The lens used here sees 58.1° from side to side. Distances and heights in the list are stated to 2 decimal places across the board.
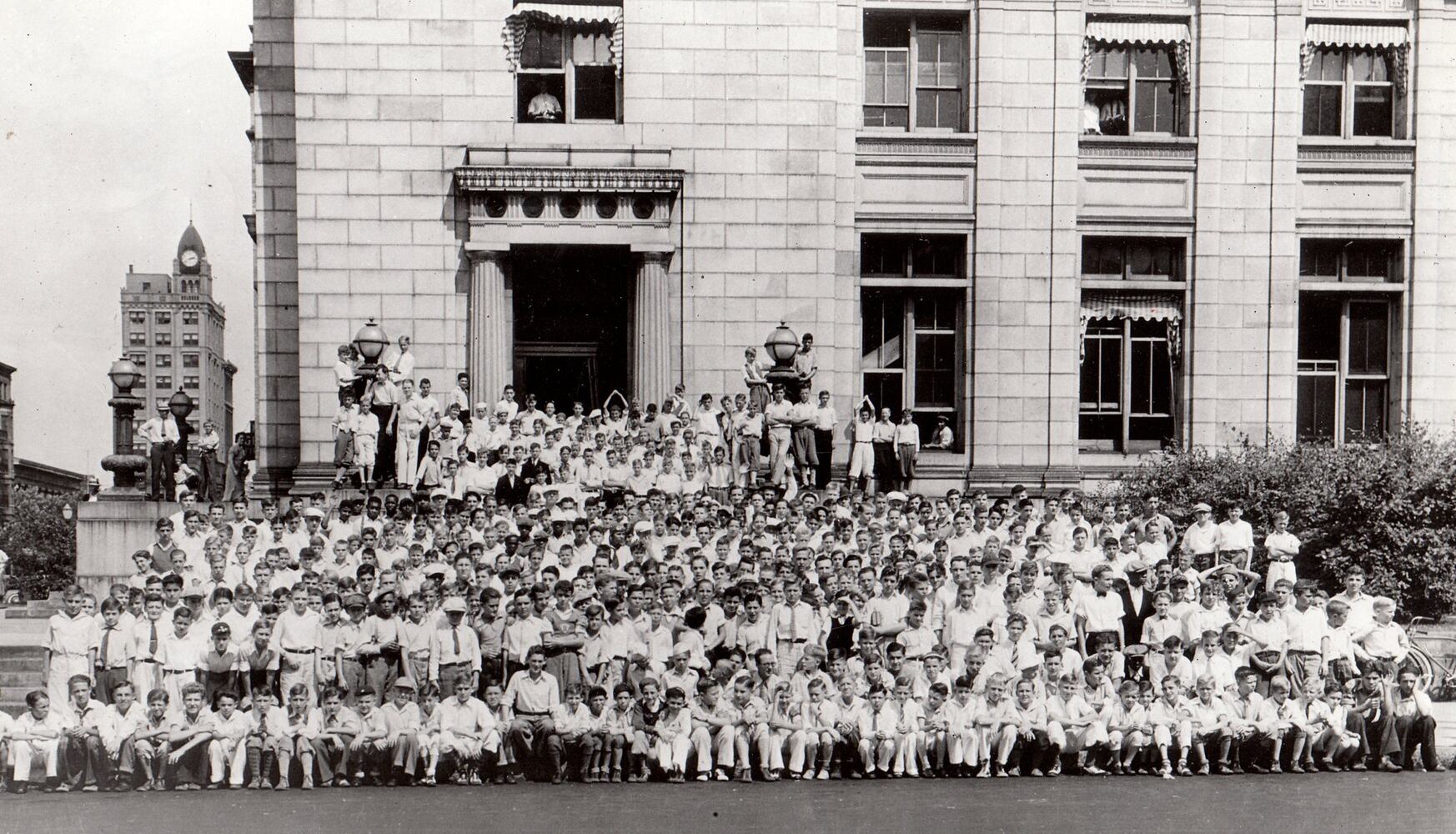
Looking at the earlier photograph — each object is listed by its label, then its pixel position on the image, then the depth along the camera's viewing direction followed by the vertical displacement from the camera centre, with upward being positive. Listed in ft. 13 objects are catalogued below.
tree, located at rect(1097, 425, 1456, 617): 54.34 -4.66
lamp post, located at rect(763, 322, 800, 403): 63.00 +1.97
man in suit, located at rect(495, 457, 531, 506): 60.49 -4.41
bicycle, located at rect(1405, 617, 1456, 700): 44.68 -9.50
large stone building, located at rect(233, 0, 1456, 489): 75.10 +11.01
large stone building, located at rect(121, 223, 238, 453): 536.01 +24.99
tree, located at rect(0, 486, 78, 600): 230.48 -28.37
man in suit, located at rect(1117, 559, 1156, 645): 45.68 -7.43
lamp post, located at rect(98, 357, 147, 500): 64.49 -2.50
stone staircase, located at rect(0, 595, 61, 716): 44.29 -9.69
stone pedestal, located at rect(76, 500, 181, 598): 58.39 -6.55
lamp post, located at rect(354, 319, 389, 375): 62.49 +2.27
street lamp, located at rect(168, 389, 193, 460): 68.13 -1.13
